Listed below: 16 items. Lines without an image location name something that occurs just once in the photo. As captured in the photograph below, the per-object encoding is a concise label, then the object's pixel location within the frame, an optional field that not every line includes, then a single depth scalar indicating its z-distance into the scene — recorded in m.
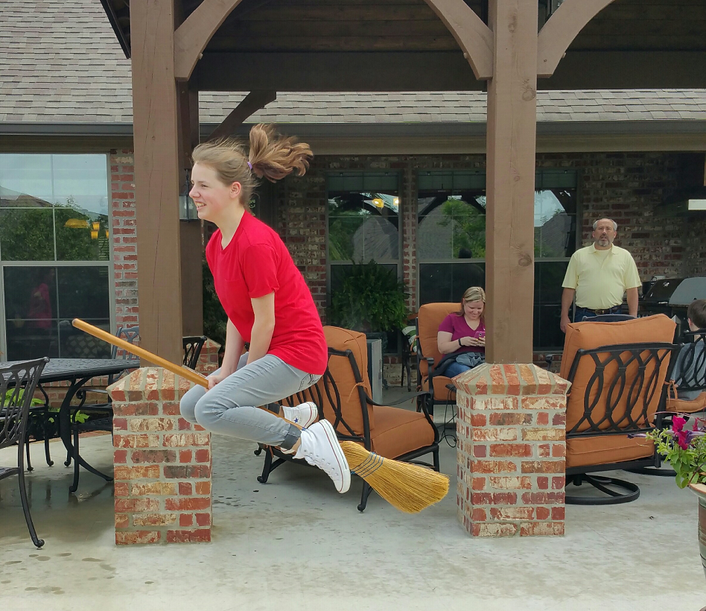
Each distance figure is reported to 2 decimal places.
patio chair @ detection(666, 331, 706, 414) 4.93
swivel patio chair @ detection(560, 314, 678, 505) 3.89
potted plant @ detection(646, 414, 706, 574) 2.35
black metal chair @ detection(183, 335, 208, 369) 5.69
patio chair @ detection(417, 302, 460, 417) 6.02
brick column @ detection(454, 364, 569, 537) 3.58
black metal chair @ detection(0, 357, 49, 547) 3.57
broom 2.87
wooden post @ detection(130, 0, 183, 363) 3.60
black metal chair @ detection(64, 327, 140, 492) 4.55
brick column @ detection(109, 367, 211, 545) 3.57
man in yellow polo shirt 5.78
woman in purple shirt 5.46
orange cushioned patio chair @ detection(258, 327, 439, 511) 4.01
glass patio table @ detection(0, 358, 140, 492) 4.43
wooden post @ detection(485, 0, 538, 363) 3.63
